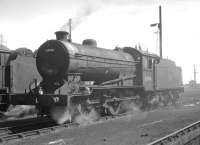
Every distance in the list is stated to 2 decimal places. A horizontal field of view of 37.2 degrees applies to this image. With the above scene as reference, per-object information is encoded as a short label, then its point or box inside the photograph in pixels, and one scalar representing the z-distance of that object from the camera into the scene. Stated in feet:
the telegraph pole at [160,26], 103.32
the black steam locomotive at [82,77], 39.81
